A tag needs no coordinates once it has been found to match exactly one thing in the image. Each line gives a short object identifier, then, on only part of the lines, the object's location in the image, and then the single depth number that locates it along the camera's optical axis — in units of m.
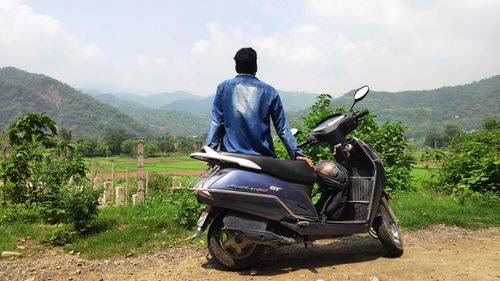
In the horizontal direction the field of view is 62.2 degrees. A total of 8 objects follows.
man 3.76
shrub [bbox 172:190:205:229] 5.13
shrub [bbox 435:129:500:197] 7.72
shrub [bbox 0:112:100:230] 4.95
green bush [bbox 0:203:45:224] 5.33
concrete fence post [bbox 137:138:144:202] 7.20
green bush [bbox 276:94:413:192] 8.68
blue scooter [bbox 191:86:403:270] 3.47
